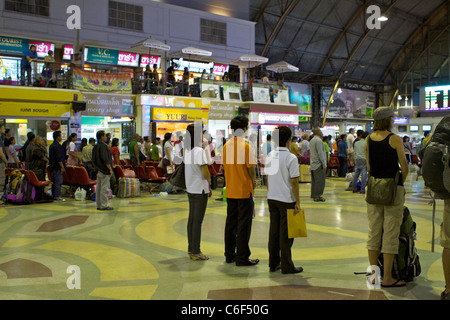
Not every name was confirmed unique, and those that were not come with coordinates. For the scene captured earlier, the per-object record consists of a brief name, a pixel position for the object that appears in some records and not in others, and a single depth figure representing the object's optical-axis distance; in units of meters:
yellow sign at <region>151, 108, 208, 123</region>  19.38
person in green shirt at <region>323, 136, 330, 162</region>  15.84
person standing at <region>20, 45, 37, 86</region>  16.39
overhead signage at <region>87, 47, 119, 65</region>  20.00
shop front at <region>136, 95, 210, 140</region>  19.09
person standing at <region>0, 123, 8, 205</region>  10.32
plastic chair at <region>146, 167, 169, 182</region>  13.48
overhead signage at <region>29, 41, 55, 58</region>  18.72
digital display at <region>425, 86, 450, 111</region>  33.75
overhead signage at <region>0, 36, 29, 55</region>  17.91
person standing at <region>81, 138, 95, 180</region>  12.80
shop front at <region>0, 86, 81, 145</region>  16.07
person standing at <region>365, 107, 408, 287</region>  4.50
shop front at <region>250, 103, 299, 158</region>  22.80
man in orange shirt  5.39
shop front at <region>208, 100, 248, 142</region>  21.50
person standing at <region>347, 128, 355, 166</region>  16.70
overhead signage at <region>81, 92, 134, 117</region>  18.08
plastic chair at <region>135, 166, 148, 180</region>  13.66
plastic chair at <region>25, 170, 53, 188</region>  11.06
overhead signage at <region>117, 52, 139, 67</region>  20.84
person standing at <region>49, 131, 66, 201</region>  11.31
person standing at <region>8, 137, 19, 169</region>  13.52
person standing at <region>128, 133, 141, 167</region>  15.04
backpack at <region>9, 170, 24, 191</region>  11.07
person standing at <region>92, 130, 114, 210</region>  9.64
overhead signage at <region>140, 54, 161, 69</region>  21.53
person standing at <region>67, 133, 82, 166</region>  13.12
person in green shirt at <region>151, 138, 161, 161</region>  15.51
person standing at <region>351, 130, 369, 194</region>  11.73
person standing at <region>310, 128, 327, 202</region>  10.89
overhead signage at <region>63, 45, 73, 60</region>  19.39
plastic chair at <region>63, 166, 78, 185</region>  12.05
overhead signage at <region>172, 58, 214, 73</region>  23.03
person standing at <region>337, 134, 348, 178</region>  17.52
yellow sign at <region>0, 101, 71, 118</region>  16.03
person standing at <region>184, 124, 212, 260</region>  5.75
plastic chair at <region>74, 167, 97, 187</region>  11.79
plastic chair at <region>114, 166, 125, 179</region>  12.53
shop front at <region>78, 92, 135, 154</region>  18.20
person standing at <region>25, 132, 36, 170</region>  12.21
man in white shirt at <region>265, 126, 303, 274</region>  5.02
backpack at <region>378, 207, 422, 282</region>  4.62
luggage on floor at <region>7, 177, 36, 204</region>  10.95
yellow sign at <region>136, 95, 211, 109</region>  19.09
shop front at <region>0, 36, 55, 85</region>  16.03
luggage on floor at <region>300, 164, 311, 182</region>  15.62
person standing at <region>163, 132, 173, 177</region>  13.91
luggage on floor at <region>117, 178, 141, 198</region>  12.16
